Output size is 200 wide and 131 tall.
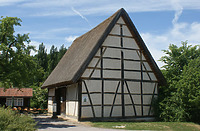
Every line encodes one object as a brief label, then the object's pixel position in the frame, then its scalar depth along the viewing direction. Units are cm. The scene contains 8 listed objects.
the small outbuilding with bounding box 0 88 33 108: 2453
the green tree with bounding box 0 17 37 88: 1542
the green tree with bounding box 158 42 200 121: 1412
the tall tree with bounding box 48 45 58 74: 3728
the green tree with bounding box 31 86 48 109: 2659
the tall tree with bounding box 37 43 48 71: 4062
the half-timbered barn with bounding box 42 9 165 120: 1484
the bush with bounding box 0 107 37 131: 676
